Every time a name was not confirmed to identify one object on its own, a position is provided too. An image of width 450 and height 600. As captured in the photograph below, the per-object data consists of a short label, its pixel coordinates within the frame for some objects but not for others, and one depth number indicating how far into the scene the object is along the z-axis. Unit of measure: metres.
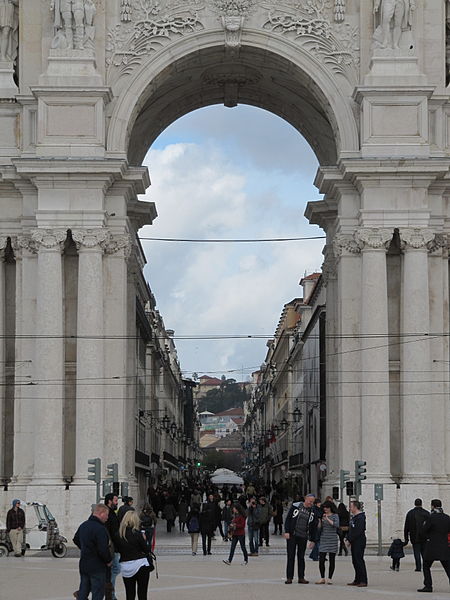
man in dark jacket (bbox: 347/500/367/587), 32.12
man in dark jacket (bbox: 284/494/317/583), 33.59
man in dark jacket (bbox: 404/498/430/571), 34.72
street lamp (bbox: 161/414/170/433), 110.06
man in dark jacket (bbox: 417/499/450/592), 30.80
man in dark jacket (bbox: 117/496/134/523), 32.42
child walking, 35.88
